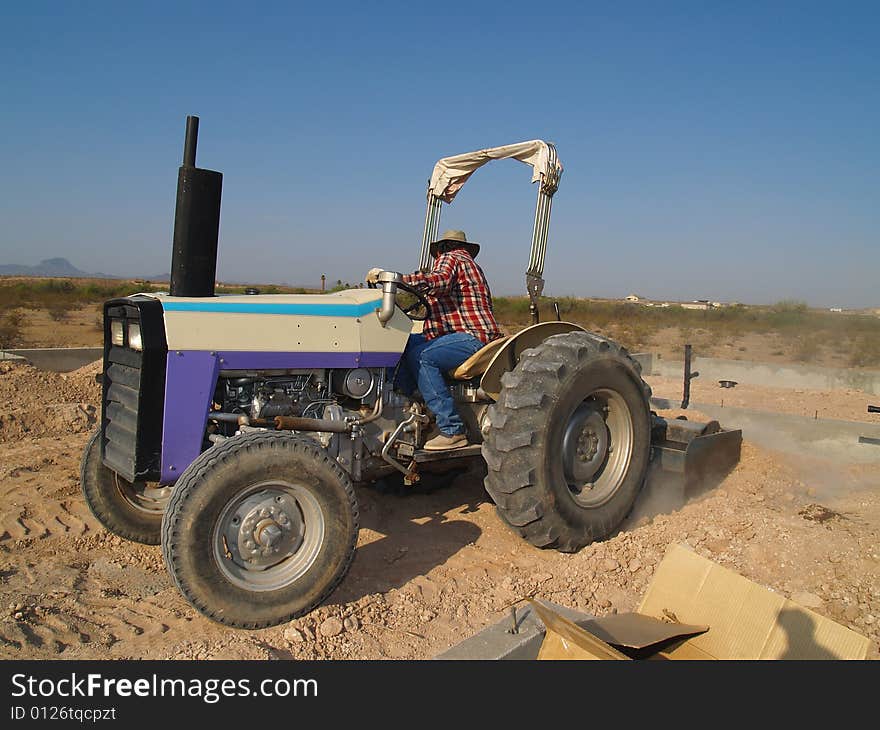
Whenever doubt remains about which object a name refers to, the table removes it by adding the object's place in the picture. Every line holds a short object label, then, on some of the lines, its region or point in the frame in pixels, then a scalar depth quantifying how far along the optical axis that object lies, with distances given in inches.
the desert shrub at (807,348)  864.1
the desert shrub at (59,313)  991.1
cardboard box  97.7
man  173.9
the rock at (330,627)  127.7
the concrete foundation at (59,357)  406.0
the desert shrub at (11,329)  647.5
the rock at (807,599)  137.2
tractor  129.3
